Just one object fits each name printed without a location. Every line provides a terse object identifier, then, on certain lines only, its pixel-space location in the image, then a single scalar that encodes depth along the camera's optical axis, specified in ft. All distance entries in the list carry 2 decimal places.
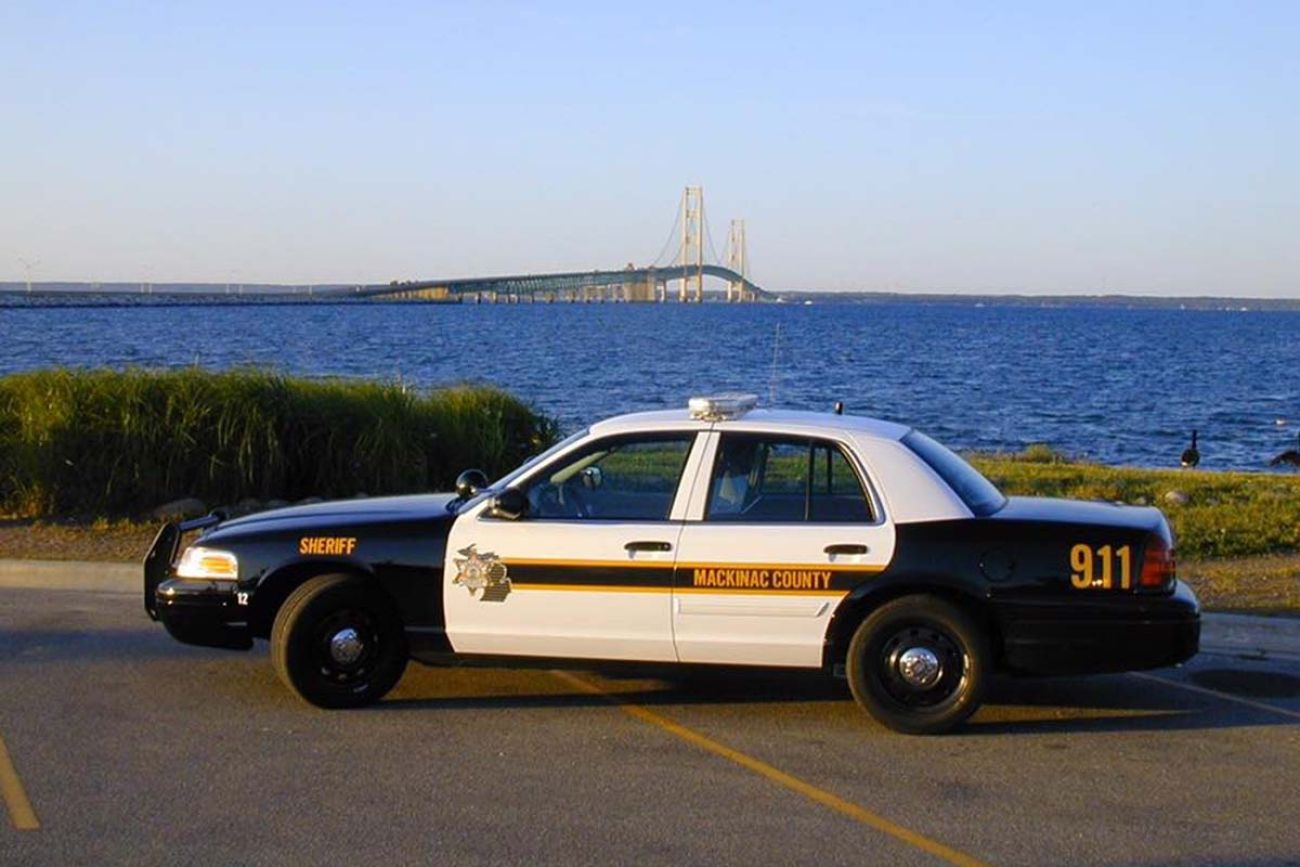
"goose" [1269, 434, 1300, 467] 93.35
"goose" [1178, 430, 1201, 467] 85.51
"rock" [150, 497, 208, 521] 44.93
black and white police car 24.98
